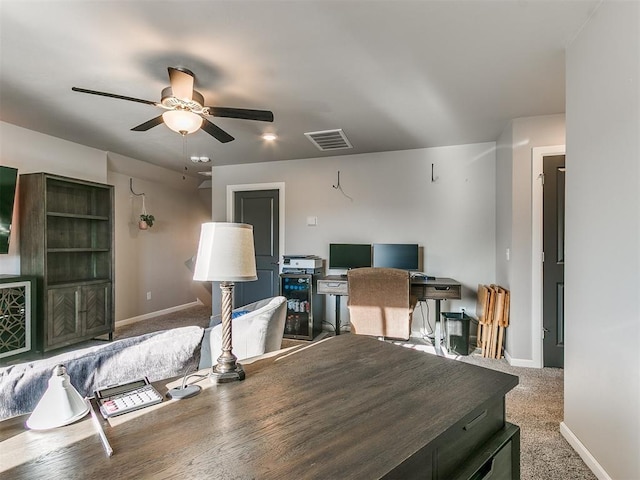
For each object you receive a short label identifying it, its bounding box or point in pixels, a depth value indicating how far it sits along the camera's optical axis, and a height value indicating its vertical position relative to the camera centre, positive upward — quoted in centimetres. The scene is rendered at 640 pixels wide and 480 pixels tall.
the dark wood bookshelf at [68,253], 360 -15
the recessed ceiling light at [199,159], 482 +113
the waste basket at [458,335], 365 -101
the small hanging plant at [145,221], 534 +29
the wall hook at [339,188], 468 +69
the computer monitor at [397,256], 420 -21
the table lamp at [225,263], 121 -8
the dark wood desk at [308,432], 71 -47
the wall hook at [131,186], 528 +81
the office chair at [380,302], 342 -63
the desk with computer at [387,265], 376 -33
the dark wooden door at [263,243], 504 -5
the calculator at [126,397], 94 -46
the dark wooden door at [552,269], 326 -29
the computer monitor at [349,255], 443 -21
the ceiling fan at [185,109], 231 +91
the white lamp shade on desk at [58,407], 85 -42
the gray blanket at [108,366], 104 -44
